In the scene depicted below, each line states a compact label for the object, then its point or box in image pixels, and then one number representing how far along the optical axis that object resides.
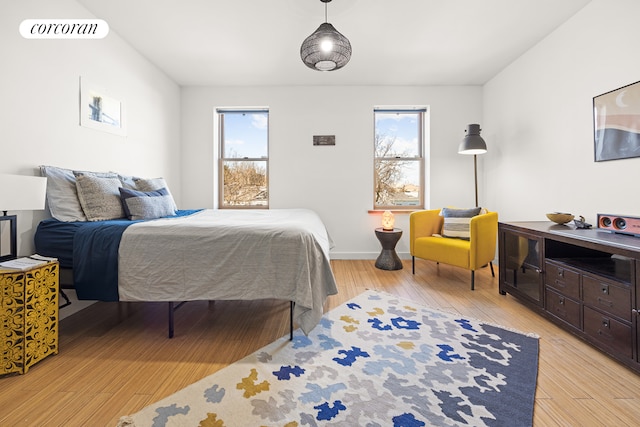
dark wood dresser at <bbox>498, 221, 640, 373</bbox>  1.54
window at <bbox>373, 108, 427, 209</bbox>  4.34
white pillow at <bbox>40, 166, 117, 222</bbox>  2.01
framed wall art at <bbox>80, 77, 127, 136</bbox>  2.45
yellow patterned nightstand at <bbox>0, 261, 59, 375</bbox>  1.44
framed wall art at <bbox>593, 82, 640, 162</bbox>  2.04
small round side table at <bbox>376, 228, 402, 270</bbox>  3.59
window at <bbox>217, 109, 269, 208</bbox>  4.33
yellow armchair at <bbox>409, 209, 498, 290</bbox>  2.86
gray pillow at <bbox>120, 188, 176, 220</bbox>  2.28
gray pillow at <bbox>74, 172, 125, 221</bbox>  2.11
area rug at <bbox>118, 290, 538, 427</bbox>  1.21
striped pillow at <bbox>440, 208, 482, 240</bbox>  3.27
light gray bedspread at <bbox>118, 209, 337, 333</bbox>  1.77
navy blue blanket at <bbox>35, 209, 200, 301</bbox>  1.82
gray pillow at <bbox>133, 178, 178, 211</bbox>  2.68
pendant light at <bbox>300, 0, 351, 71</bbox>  2.13
